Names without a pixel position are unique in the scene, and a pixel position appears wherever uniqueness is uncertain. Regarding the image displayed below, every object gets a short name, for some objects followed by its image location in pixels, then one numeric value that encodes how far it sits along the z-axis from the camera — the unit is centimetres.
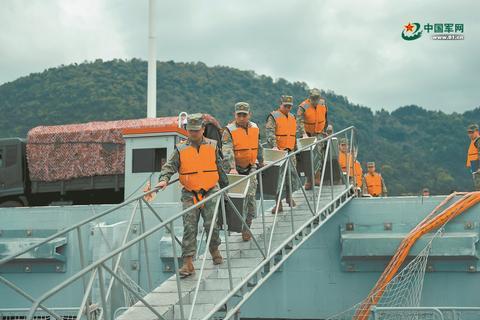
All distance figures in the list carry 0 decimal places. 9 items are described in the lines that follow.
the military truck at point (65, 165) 1480
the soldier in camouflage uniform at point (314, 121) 873
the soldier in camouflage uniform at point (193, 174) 566
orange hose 894
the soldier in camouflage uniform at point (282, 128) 779
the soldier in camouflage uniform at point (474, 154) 1073
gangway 482
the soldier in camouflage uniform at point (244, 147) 657
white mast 1656
